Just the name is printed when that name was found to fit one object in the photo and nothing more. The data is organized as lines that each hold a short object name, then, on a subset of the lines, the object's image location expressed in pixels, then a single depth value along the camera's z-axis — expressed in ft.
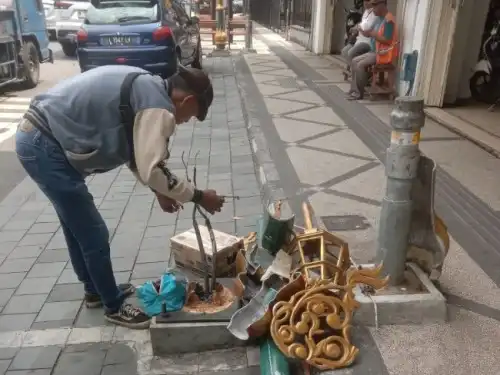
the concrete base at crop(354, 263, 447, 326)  8.34
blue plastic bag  8.23
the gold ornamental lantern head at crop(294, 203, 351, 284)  8.04
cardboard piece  9.47
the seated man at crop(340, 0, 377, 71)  24.98
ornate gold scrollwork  7.35
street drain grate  11.86
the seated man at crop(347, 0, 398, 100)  24.22
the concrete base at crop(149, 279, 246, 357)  8.22
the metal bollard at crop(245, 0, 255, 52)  49.82
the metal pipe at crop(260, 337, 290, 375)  7.27
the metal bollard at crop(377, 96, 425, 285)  7.84
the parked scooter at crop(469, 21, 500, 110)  22.41
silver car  46.37
